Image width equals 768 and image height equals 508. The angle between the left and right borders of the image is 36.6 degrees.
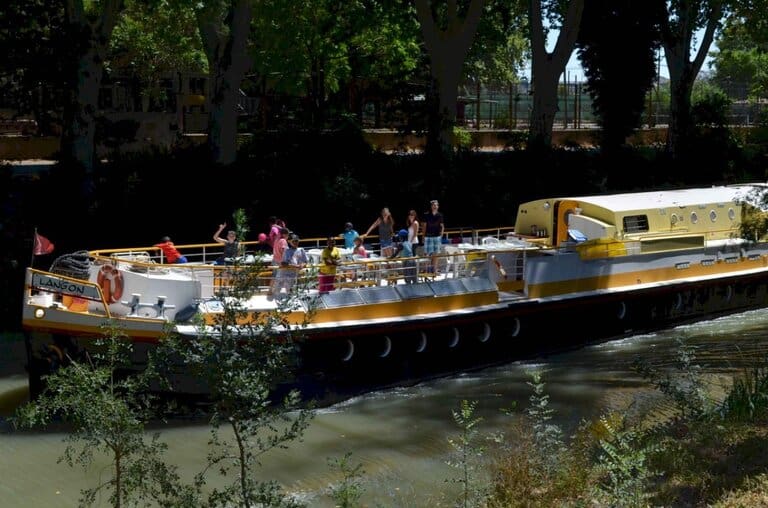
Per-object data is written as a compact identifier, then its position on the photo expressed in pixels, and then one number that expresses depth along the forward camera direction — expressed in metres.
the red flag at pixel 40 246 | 19.73
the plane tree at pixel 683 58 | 45.09
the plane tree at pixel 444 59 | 34.84
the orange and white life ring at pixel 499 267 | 23.80
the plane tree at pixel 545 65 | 38.06
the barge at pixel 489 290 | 19.38
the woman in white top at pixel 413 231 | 24.09
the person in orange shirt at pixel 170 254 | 21.73
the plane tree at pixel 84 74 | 29.77
